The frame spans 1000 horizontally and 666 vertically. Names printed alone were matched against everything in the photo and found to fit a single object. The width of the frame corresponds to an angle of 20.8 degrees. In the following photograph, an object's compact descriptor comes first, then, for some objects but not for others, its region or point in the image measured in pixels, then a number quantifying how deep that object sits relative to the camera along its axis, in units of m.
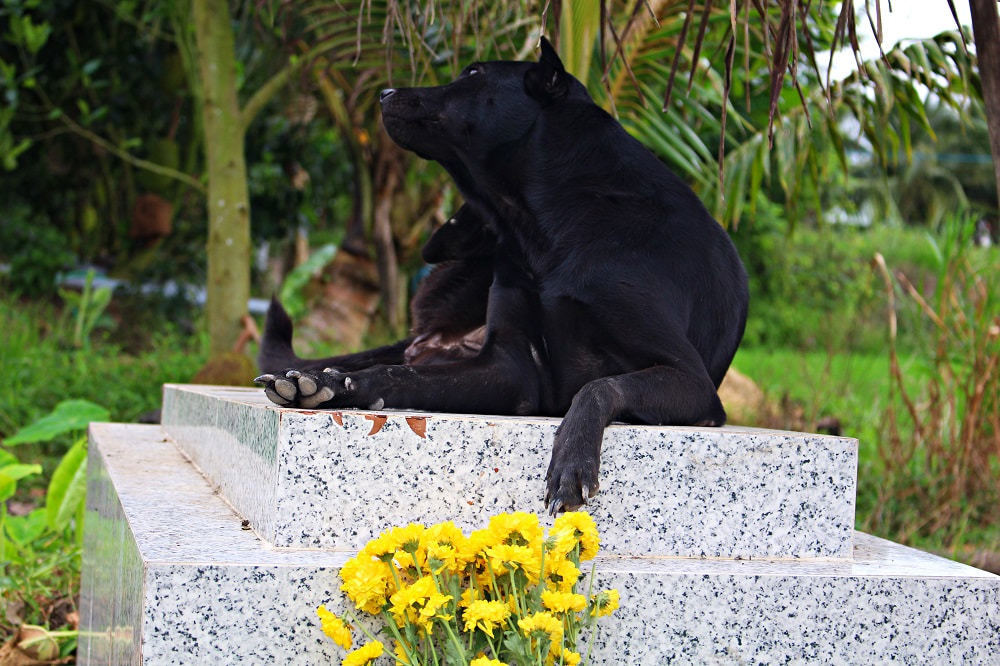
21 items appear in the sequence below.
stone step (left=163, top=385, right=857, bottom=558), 2.62
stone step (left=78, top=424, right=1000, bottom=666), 2.51
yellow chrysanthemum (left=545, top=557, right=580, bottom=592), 2.48
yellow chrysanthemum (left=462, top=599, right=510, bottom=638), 2.42
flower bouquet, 2.44
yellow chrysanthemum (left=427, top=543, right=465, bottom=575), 2.46
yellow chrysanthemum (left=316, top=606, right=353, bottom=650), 2.48
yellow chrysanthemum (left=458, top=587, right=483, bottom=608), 2.48
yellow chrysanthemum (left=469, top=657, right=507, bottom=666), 2.41
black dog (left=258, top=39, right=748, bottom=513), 2.81
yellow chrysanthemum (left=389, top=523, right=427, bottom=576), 2.47
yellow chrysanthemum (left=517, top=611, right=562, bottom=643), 2.41
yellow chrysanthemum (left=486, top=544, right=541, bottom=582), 2.45
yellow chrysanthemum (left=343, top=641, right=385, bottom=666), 2.45
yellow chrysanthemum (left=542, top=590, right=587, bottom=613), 2.44
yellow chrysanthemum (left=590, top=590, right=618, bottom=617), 2.50
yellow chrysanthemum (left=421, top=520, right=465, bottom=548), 2.48
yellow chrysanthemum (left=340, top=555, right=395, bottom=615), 2.48
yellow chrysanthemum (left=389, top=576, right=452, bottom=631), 2.43
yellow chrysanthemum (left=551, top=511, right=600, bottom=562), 2.50
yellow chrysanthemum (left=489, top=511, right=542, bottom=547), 2.47
